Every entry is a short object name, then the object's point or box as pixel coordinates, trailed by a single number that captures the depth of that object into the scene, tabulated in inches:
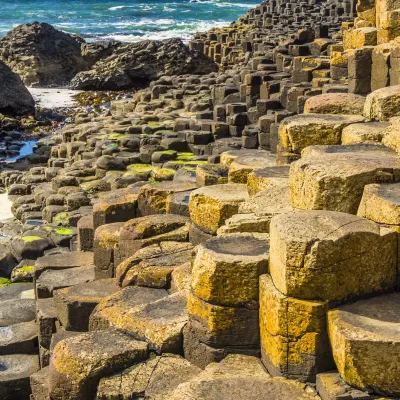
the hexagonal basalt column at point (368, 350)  210.4
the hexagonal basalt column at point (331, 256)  224.7
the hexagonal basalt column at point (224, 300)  247.1
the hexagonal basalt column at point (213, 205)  332.5
